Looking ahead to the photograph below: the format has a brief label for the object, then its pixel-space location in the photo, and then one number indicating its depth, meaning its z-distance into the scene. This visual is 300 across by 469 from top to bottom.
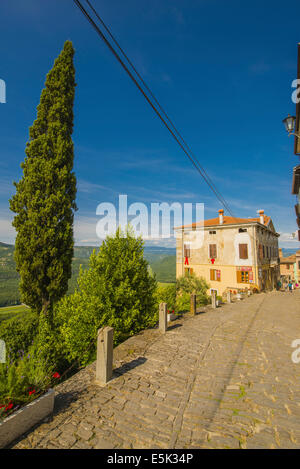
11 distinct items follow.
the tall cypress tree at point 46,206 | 10.85
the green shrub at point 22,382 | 3.17
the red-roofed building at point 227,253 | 26.07
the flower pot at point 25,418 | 2.93
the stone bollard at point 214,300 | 13.54
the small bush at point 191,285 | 28.04
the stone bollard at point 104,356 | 4.64
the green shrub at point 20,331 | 9.81
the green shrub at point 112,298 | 7.21
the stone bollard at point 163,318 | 7.99
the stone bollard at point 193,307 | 11.16
